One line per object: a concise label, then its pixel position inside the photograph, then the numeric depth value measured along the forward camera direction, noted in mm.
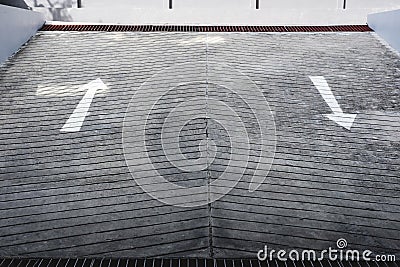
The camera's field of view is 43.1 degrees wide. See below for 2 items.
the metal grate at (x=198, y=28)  8334
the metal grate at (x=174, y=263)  2777
